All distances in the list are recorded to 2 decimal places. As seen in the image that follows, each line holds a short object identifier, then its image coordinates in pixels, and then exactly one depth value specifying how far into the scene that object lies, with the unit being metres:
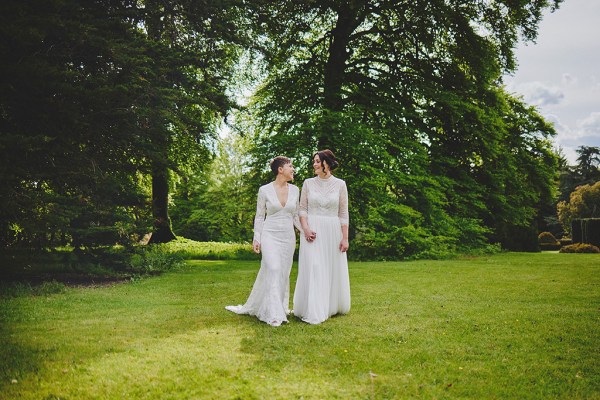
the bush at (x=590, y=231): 28.59
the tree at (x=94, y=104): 9.26
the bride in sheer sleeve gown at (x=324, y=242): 7.05
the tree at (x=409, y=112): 17.92
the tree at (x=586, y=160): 60.70
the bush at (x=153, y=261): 12.77
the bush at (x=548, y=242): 36.34
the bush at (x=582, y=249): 24.05
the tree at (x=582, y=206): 47.72
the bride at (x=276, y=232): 7.02
